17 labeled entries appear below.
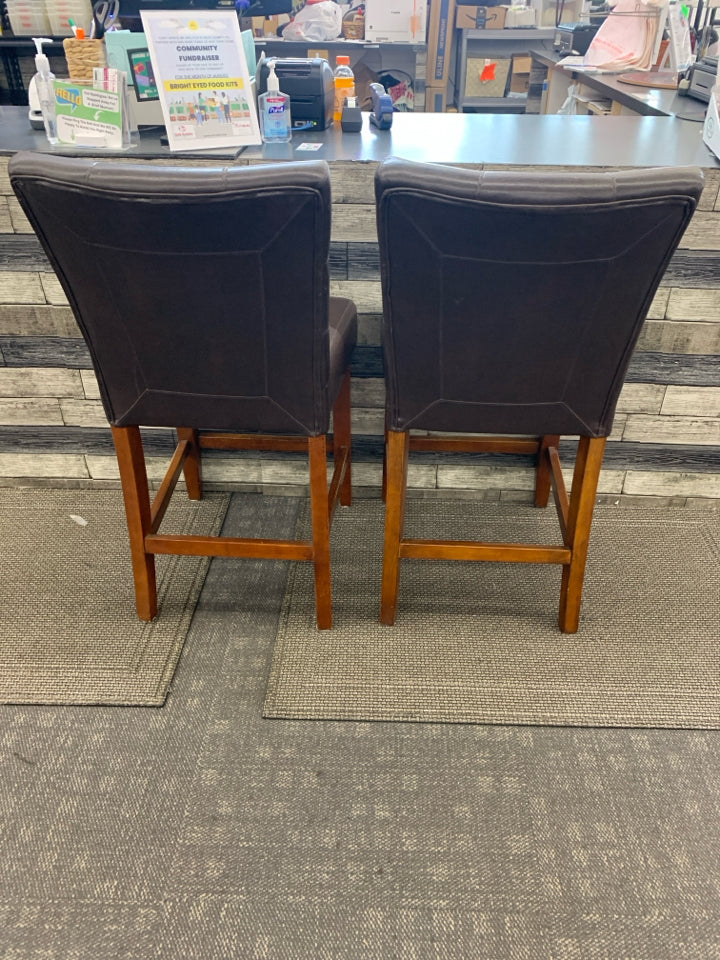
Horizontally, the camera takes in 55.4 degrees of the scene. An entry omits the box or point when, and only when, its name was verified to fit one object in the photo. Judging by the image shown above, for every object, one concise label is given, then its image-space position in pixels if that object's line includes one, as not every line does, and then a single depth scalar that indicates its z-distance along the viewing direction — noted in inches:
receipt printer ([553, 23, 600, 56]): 138.4
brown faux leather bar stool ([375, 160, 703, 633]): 41.0
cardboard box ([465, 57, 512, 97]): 191.0
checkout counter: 64.6
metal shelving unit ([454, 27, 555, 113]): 186.9
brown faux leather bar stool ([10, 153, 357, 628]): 42.3
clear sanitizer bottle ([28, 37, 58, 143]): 65.8
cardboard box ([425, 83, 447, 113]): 189.5
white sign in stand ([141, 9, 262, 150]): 60.5
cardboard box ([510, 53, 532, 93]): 190.7
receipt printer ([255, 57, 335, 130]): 70.7
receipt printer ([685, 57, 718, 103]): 85.5
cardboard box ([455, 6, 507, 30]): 184.5
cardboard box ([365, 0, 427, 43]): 172.9
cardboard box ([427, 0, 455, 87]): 179.6
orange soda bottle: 77.2
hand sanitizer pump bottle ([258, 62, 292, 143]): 68.0
